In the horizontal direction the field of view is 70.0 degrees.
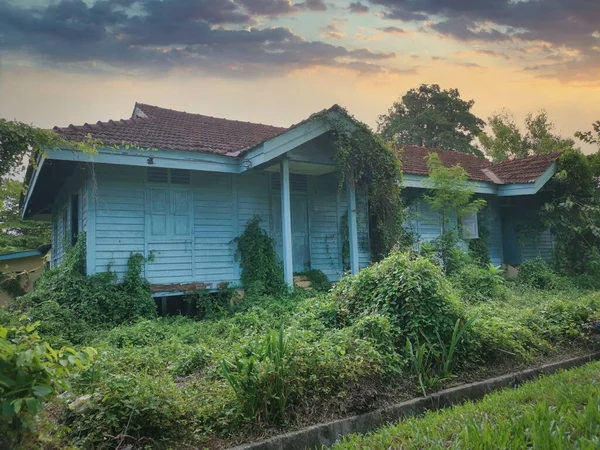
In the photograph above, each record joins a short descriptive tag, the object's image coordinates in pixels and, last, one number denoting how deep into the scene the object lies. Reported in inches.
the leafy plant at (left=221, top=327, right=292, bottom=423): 131.6
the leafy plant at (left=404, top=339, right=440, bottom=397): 167.6
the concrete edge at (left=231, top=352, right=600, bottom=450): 126.0
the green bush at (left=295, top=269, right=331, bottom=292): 398.2
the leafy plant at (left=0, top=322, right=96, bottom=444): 78.8
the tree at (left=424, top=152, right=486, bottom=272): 438.9
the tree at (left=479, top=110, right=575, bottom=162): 1242.0
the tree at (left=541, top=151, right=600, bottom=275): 508.4
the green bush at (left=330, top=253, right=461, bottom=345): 193.5
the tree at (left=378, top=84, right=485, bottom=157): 1339.8
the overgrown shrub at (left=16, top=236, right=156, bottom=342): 277.3
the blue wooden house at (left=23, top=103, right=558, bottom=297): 329.4
